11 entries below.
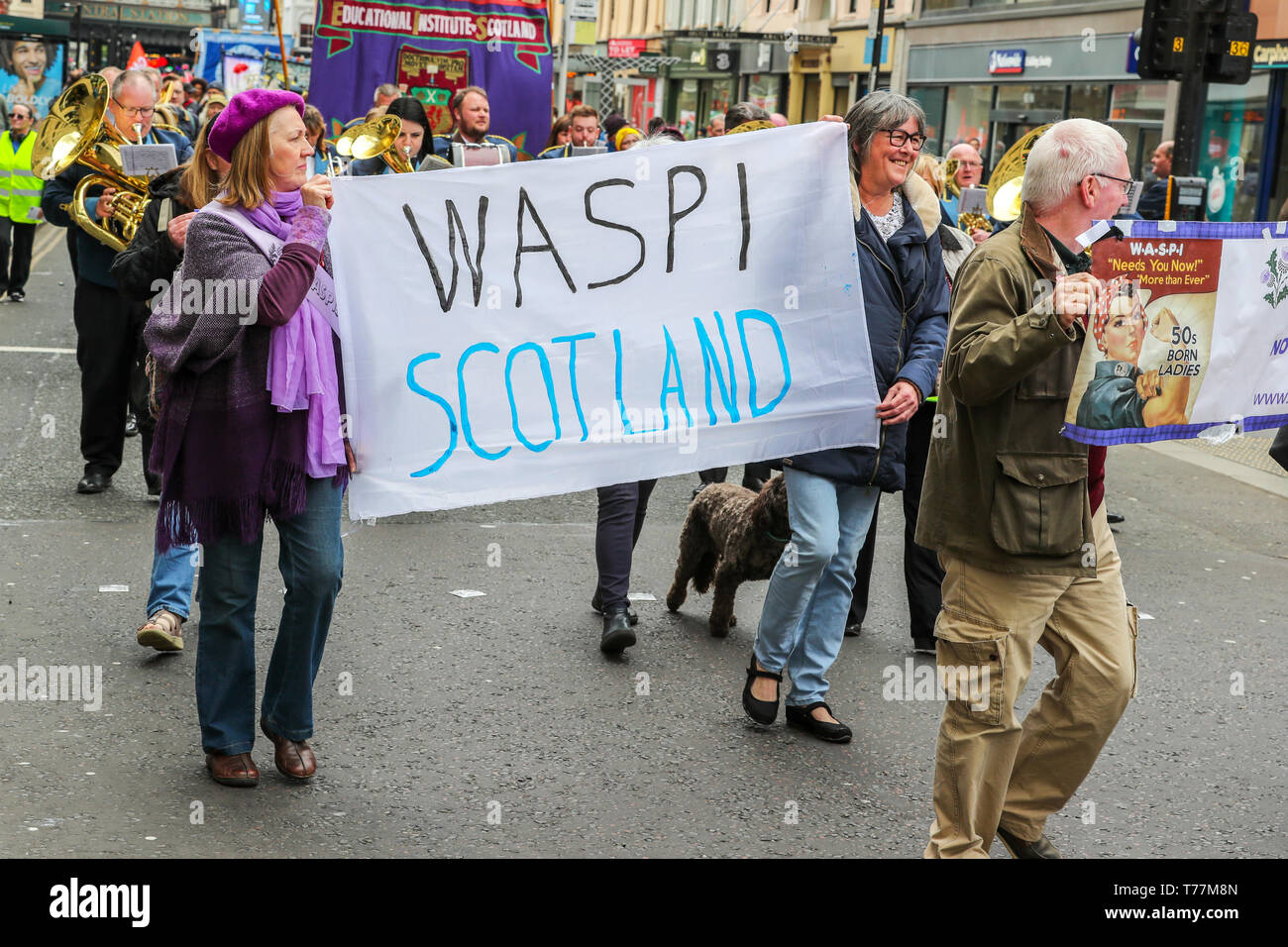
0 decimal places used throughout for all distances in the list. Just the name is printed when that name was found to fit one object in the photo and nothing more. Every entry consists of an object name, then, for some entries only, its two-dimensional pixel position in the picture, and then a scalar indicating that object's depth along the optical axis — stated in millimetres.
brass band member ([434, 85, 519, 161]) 9602
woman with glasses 4773
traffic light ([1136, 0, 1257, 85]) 11695
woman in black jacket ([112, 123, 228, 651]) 5281
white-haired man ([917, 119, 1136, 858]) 3535
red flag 18889
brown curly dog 5660
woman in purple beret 3986
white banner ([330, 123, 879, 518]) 4328
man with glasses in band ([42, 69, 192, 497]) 7516
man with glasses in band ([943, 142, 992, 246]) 8914
